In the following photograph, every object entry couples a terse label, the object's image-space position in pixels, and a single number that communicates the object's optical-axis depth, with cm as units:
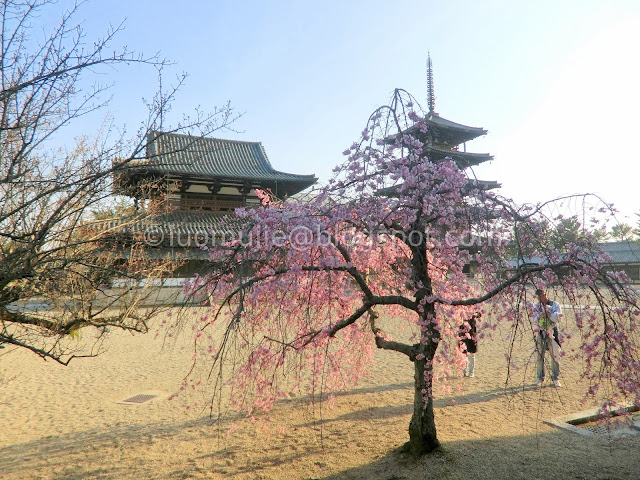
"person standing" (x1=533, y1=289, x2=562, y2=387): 679
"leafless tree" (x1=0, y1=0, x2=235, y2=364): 332
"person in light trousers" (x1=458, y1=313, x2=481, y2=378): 607
